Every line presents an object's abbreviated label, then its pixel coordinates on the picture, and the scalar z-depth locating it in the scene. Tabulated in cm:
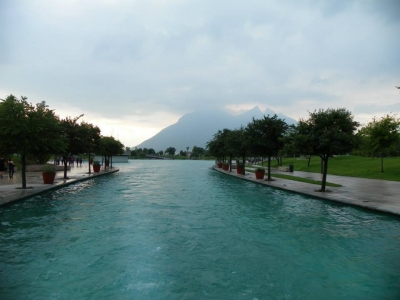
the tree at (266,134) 2578
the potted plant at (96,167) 3580
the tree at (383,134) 2817
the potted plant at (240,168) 3491
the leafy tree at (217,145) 4610
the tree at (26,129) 1656
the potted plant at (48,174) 2102
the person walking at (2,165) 2405
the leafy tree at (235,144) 3525
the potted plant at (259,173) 2755
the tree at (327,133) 1697
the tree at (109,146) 4375
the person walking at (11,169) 2412
